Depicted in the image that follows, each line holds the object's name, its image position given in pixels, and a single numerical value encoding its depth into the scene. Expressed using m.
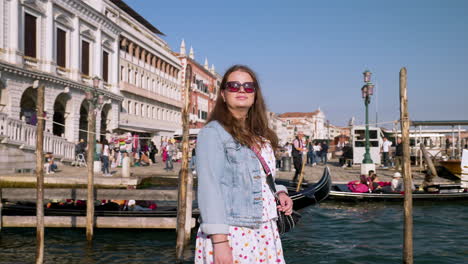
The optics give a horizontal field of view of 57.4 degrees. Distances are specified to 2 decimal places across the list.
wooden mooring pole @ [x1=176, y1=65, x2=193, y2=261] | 5.92
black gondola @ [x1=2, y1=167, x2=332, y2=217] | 7.69
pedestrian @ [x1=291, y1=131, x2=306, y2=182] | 12.55
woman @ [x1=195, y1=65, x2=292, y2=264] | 1.77
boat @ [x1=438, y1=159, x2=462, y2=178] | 15.74
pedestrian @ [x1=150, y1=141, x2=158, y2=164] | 22.61
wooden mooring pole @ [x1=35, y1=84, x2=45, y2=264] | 5.64
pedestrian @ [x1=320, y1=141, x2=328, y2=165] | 21.92
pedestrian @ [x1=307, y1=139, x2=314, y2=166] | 21.44
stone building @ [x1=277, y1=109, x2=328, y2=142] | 100.75
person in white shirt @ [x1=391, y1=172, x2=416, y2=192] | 11.21
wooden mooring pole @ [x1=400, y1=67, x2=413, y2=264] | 5.14
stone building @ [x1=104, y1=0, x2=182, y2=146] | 30.83
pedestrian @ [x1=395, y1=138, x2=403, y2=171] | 16.23
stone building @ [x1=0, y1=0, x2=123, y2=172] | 15.66
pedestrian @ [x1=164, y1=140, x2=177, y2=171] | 16.71
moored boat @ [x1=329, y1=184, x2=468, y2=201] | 11.08
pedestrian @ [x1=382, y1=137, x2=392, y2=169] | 18.84
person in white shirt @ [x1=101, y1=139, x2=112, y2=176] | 14.72
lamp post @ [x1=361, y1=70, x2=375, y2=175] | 15.31
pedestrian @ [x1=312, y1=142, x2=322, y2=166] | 22.19
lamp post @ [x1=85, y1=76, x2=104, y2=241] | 6.93
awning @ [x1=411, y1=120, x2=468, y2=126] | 17.60
